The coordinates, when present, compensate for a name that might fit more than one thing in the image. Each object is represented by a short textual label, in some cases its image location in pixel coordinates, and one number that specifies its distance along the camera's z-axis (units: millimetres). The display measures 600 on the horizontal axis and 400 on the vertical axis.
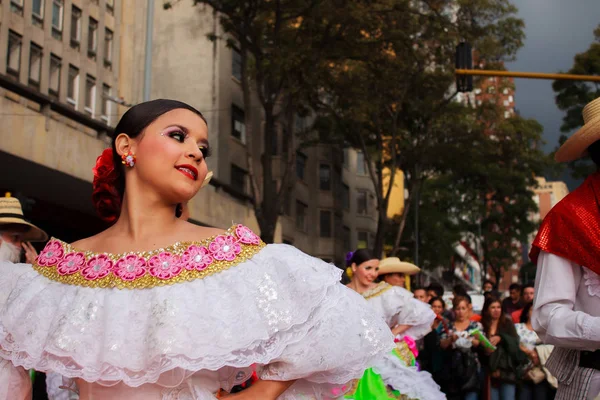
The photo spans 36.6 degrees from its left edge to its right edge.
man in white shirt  3986
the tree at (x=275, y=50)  22125
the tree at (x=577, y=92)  30109
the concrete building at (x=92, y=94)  20469
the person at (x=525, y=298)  13695
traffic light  16444
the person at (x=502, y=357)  11898
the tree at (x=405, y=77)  24688
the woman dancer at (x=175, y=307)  2889
